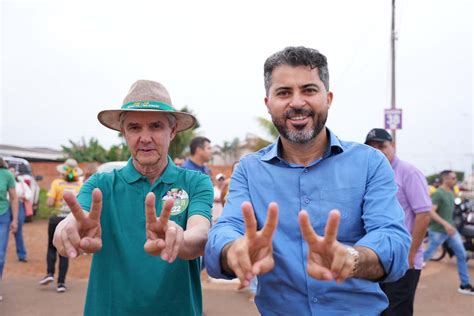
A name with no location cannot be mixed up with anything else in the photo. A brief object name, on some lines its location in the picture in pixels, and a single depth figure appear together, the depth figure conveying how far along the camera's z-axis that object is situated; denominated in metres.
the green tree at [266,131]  26.16
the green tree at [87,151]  27.67
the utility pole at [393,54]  15.77
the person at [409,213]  4.28
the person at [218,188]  8.38
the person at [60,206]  7.29
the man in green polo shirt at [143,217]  2.54
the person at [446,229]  7.91
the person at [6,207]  6.91
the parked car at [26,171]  14.96
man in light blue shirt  2.07
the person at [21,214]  9.59
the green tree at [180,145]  28.23
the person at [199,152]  7.49
